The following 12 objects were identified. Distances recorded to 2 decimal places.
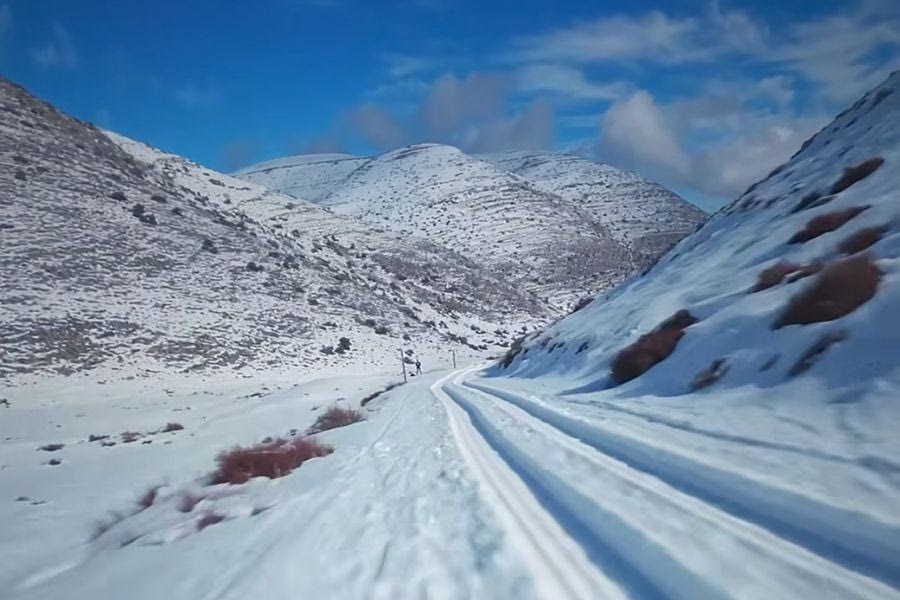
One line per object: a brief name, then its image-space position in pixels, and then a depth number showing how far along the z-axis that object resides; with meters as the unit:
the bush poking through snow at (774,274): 12.88
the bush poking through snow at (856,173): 17.05
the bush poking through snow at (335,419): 17.81
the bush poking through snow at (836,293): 9.12
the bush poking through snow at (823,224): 14.15
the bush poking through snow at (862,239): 11.68
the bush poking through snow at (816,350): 8.26
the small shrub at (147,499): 9.27
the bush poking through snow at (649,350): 13.34
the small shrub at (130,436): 16.88
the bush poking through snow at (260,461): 9.42
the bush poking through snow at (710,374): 10.11
